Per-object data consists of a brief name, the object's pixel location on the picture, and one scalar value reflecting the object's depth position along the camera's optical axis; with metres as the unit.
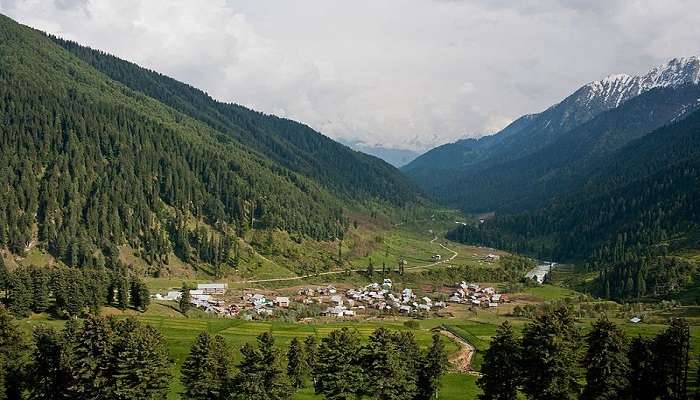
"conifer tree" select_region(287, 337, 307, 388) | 88.81
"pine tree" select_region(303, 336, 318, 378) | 92.56
